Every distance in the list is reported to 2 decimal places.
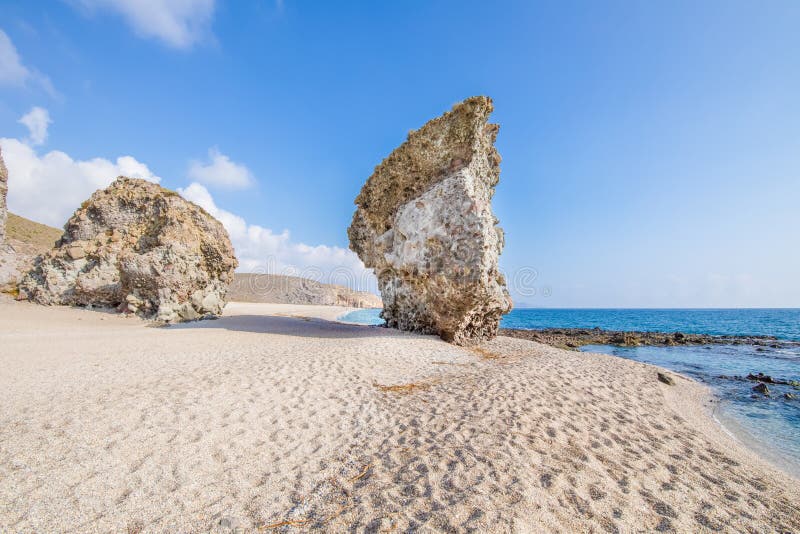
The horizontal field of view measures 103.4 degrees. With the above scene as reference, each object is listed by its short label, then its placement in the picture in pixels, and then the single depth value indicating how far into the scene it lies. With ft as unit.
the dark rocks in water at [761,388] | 32.70
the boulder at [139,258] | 56.49
